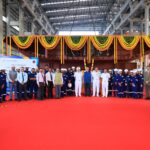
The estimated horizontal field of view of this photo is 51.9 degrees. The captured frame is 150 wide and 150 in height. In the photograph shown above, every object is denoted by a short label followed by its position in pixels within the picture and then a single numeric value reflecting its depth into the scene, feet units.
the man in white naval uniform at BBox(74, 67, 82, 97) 24.53
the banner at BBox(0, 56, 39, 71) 23.30
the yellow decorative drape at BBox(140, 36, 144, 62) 24.28
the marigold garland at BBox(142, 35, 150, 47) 24.18
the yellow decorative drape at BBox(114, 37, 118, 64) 24.49
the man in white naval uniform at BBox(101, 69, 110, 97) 24.45
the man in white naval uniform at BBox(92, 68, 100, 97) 24.84
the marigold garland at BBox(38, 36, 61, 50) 24.29
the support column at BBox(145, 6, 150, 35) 34.55
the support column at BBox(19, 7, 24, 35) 35.78
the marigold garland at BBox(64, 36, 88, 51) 24.23
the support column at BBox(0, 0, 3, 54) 29.73
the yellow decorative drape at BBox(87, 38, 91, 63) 24.49
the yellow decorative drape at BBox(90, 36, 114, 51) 24.15
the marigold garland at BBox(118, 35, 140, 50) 24.20
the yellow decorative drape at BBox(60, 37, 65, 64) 24.51
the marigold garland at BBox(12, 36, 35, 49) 24.23
